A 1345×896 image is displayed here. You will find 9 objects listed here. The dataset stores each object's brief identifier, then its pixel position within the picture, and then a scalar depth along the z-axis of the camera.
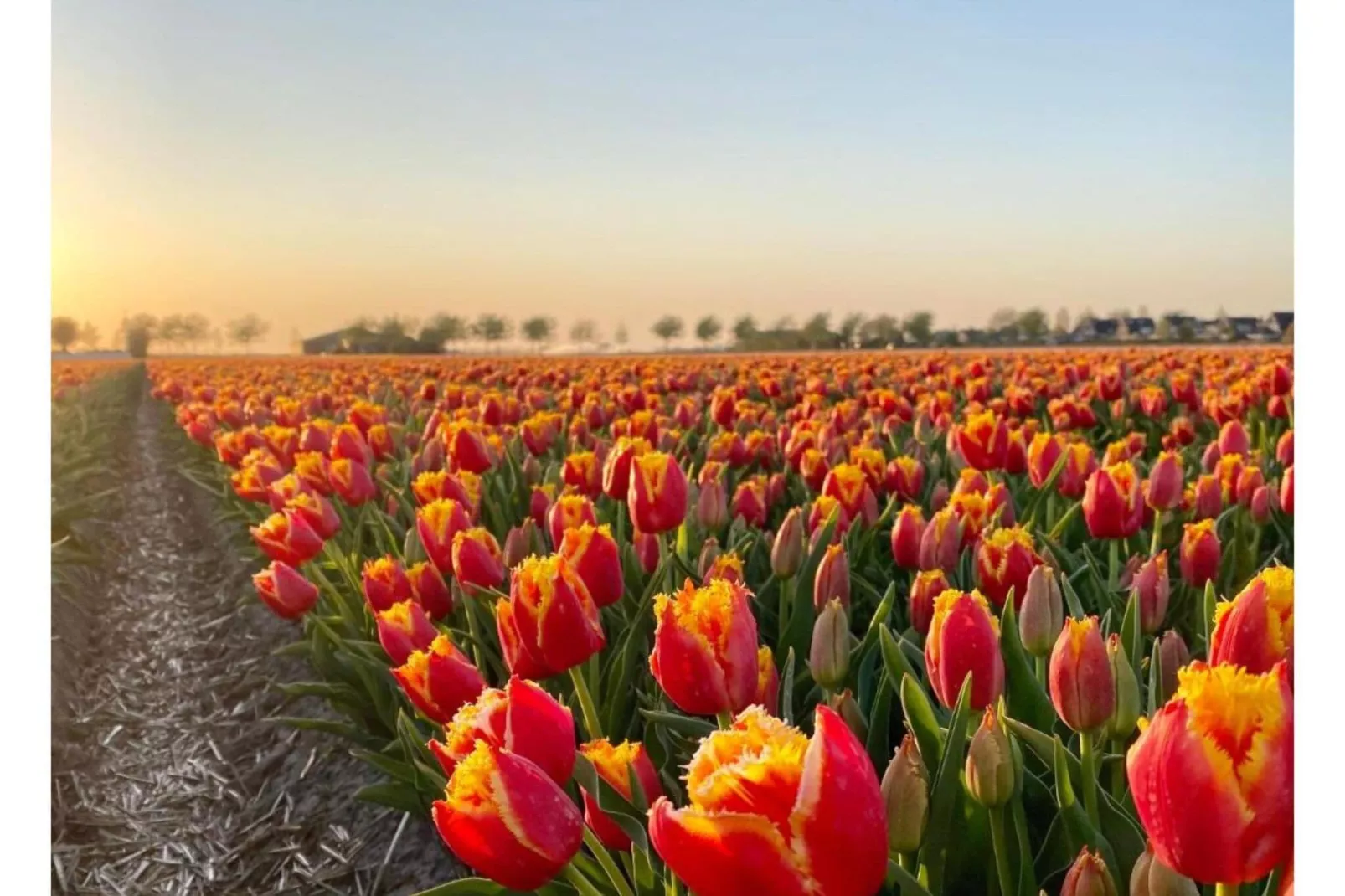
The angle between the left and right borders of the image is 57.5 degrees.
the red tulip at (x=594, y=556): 0.90
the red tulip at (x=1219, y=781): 0.47
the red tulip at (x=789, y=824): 0.48
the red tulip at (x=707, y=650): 0.69
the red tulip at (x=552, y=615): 0.78
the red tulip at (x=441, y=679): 0.85
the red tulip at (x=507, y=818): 0.59
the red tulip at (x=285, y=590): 1.25
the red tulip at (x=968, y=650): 0.69
